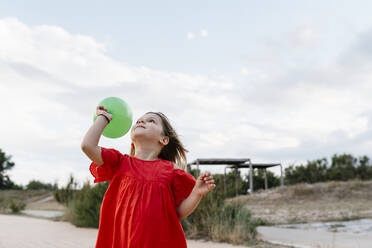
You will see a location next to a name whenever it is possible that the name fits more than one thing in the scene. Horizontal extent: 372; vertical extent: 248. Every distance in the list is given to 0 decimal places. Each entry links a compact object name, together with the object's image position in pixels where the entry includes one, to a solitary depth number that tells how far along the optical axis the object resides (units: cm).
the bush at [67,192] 1409
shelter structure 2251
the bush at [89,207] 1027
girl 230
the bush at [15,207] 1872
